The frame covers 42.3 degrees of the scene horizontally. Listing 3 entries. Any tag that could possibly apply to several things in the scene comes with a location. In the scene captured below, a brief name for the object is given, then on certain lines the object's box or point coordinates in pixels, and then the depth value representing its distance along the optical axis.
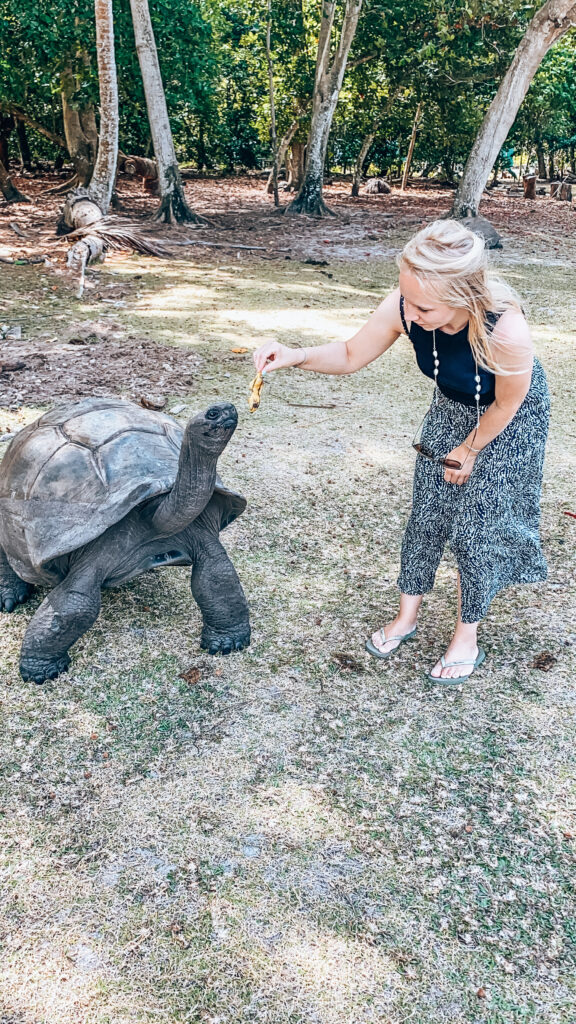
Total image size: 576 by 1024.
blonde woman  1.84
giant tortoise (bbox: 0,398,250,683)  2.30
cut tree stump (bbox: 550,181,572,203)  18.36
